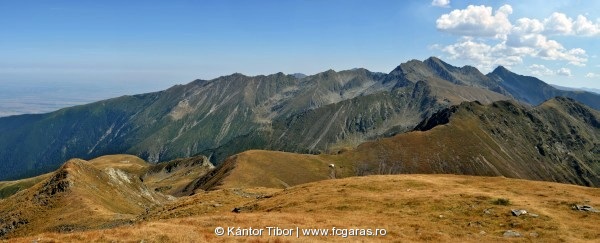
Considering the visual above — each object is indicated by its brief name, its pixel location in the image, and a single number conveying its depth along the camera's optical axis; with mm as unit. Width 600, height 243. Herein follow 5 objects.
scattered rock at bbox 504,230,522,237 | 40531
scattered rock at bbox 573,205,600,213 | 48731
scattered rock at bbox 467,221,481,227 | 44500
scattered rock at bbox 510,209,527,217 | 47612
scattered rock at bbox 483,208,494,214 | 49400
